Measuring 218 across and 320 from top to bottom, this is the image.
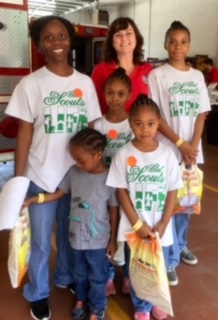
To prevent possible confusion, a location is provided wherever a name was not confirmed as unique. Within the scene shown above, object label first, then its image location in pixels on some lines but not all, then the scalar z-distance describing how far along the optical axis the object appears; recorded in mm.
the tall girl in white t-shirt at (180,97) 2113
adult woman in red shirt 1990
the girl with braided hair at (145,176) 1706
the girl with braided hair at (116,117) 1808
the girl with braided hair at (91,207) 1706
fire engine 3404
